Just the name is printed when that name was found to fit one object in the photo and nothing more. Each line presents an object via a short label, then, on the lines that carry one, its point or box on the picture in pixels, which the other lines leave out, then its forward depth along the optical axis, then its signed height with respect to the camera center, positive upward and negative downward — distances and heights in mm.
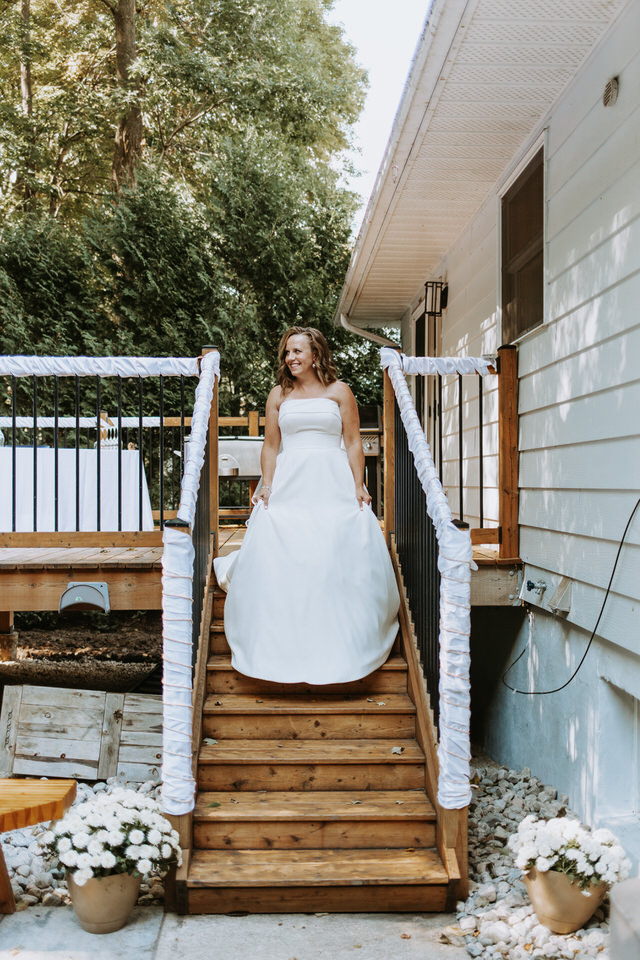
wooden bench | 2694 -1120
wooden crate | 4590 -1452
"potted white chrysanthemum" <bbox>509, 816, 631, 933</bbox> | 2670 -1280
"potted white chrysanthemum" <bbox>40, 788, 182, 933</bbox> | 2710 -1252
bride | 3613 -365
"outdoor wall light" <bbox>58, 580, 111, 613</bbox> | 4211 -614
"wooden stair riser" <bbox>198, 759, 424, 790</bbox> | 3344 -1223
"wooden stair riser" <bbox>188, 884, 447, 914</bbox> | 2914 -1500
